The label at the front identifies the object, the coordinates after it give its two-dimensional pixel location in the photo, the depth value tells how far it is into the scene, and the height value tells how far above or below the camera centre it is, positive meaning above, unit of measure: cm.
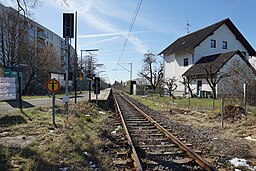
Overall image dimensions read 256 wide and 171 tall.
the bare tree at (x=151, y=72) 6594 +422
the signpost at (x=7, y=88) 1709 -6
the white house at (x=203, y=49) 3747 +657
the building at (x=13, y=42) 3822 +746
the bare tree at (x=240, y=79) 1459 +55
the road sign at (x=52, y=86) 915 +5
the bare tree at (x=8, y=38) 3812 +784
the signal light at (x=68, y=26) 1173 +288
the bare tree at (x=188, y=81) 3568 +104
